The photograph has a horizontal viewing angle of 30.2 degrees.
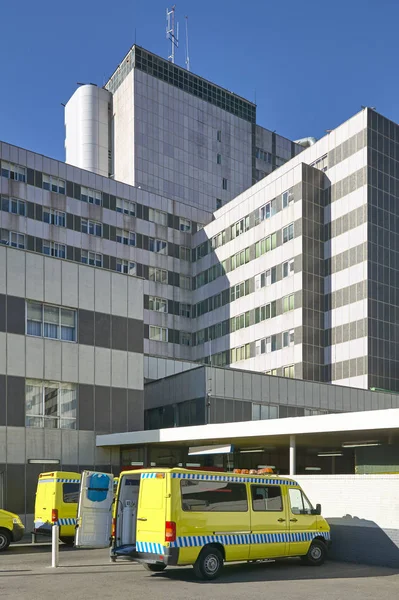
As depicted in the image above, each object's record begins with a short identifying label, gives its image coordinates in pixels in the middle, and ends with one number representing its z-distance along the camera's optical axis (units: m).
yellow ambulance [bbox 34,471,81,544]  23.39
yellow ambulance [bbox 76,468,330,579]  15.90
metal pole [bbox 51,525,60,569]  18.30
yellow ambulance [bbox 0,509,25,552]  22.78
